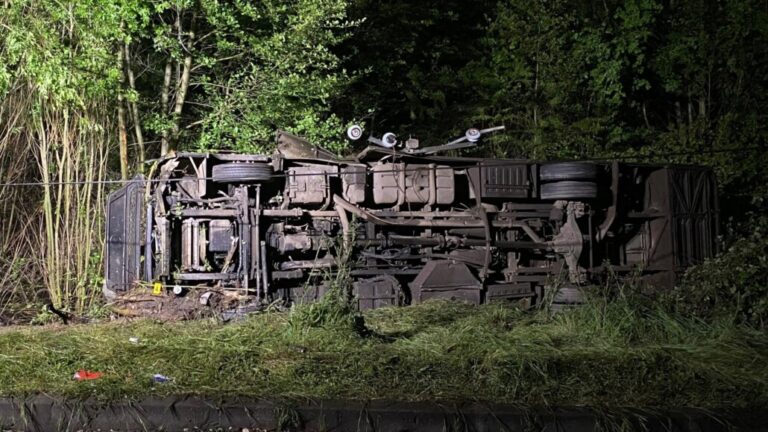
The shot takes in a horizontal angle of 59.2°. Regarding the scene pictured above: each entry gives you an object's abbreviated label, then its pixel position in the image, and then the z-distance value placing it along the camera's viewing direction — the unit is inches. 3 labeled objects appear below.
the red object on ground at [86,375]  225.5
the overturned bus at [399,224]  375.6
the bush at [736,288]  301.9
